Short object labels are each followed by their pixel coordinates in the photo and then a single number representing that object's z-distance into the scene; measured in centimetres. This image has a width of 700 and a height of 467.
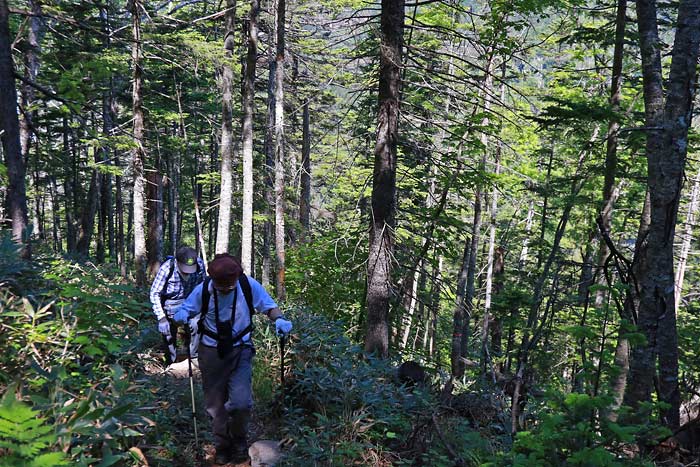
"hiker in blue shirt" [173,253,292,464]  489
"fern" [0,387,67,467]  214
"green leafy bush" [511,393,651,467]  313
